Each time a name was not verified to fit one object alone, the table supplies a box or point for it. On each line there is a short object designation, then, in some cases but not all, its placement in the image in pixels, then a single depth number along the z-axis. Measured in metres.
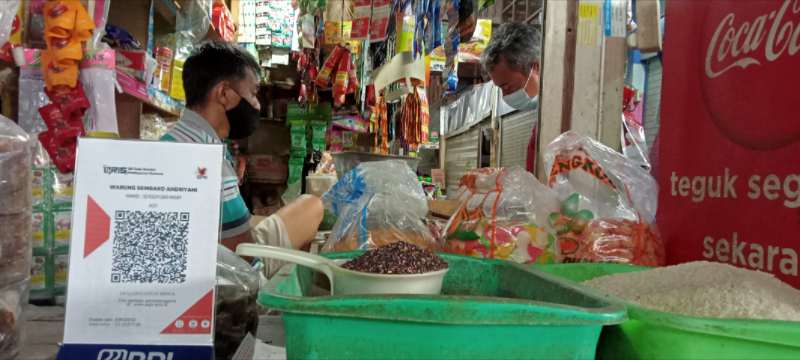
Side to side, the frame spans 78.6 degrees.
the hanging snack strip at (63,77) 1.42
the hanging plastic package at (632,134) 2.63
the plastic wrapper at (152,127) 2.51
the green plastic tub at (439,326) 0.48
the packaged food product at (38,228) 1.43
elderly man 2.62
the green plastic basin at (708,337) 0.51
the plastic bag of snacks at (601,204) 1.15
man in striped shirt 2.27
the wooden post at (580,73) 1.61
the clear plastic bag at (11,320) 0.80
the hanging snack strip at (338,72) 4.30
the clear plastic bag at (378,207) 1.35
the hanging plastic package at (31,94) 1.60
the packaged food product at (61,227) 1.46
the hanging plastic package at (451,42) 2.30
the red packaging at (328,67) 4.27
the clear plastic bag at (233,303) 0.80
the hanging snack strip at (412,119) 3.87
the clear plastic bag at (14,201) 0.90
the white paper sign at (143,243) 0.61
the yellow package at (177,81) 2.65
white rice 0.62
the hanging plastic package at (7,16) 1.25
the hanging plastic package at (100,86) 1.59
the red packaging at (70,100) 1.50
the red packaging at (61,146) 1.50
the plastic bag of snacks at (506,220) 1.15
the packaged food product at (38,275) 1.40
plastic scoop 0.68
